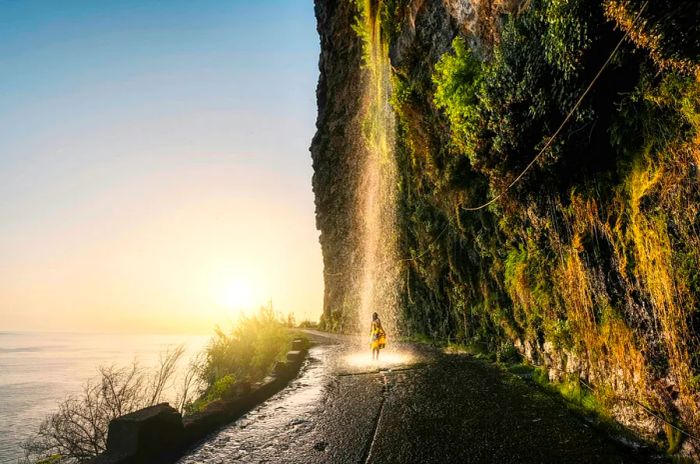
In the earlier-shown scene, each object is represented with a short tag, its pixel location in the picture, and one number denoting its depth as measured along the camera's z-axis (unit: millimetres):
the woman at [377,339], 11031
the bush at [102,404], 6582
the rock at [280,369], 8336
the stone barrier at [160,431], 3977
